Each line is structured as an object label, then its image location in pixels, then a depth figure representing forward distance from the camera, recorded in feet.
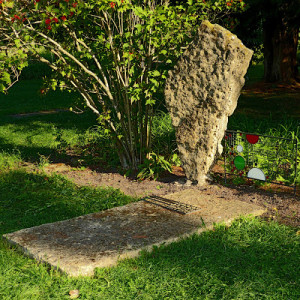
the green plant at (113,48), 18.83
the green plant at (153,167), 21.03
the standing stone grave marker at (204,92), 18.26
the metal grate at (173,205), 16.12
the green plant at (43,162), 23.64
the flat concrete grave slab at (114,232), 12.58
